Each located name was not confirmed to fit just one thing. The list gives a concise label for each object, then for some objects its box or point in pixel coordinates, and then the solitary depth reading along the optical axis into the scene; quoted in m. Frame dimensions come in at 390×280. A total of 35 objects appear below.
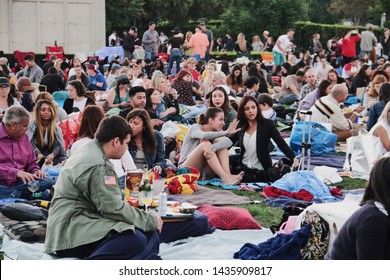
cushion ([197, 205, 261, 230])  8.91
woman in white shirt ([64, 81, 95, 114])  14.12
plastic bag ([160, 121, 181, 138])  13.23
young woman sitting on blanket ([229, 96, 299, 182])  11.34
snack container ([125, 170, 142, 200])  7.89
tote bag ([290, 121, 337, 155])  13.68
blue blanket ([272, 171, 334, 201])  10.45
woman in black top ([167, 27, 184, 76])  27.69
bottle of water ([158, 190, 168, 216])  7.62
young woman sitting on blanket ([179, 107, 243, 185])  11.12
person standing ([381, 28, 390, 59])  33.90
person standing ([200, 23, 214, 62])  30.99
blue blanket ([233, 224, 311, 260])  7.30
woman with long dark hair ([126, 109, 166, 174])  10.22
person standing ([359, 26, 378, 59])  31.17
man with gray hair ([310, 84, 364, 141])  14.33
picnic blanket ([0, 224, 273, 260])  7.87
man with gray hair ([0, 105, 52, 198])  9.67
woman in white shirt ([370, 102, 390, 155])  11.46
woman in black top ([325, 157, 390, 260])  5.16
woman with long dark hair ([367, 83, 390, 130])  13.49
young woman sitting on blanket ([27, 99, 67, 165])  10.85
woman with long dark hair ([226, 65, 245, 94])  19.55
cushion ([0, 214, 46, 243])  8.21
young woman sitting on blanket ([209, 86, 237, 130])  12.99
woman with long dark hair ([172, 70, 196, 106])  17.41
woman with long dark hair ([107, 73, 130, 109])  15.11
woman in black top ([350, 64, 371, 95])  21.69
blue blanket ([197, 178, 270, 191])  11.01
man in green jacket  6.54
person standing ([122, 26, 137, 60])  31.27
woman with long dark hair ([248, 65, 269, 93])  18.61
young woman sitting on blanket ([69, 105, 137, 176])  9.31
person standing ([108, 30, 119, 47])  35.94
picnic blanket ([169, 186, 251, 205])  10.04
